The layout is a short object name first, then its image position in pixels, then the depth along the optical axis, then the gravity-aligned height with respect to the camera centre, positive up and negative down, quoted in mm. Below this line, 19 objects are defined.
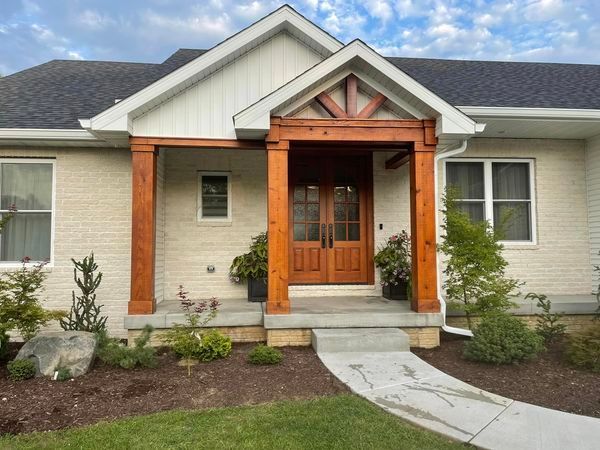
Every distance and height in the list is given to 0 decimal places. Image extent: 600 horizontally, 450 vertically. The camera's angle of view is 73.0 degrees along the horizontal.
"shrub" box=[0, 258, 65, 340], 4898 -808
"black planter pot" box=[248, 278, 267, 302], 6844 -791
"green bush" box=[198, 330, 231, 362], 5012 -1298
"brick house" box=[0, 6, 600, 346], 5559 +1227
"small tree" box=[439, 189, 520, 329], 5582 -318
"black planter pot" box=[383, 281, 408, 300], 6953 -815
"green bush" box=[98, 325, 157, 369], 4762 -1318
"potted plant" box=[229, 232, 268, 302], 6836 -469
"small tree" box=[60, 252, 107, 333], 5648 -869
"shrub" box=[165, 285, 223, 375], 4840 -1159
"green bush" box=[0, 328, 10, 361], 5004 -1280
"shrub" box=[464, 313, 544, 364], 4680 -1176
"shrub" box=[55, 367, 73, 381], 4492 -1454
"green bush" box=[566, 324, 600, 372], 4637 -1263
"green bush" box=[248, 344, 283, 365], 4758 -1335
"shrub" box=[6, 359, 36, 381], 4504 -1402
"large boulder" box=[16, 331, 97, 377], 4613 -1260
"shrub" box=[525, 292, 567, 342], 5648 -1188
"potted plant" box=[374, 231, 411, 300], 6914 -404
